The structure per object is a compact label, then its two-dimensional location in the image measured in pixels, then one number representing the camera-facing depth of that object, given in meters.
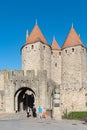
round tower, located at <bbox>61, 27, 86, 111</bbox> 43.28
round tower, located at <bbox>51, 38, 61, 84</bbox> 45.41
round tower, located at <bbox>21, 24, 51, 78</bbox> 42.28
